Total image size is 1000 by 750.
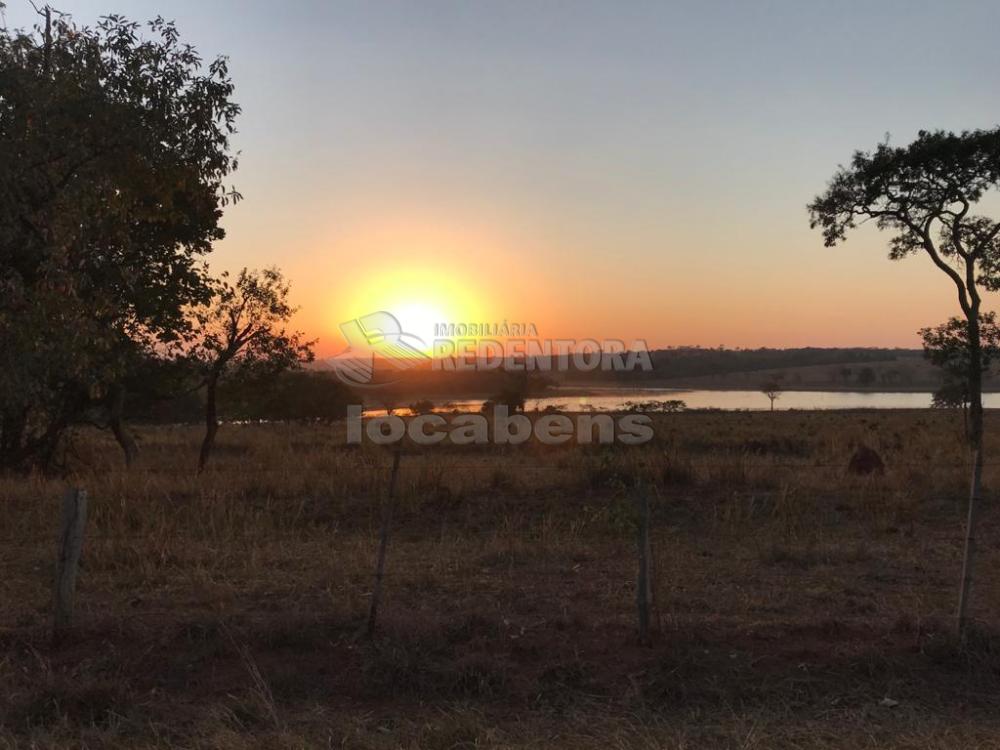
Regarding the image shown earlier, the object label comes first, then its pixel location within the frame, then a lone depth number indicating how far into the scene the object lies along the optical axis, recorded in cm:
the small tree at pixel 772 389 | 8328
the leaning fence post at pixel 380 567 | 561
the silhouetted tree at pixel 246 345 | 1862
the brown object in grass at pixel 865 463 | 1417
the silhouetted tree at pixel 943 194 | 2156
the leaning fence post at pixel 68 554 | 552
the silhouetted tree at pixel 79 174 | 607
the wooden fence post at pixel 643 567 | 543
